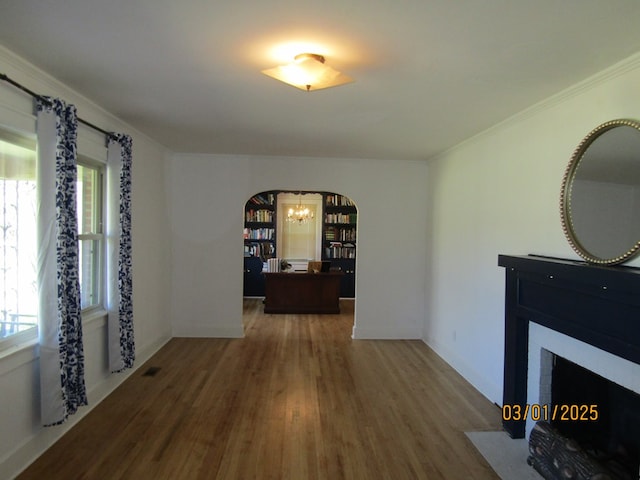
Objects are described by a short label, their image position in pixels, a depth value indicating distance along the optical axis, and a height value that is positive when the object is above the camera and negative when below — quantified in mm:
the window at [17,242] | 2285 -81
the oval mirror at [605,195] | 2014 +229
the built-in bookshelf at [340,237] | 8625 -128
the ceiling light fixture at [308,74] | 2061 +887
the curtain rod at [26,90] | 2105 +832
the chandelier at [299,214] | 8484 +385
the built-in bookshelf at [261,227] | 8539 +87
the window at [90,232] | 3145 -23
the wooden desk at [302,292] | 6852 -1111
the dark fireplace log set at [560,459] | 2076 -1314
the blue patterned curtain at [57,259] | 2393 -192
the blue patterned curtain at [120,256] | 3338 -243
